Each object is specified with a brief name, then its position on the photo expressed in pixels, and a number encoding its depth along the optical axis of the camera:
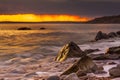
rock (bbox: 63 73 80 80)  8.54
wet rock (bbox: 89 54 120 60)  13.50
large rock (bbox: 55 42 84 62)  14.80
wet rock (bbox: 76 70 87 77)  9.55
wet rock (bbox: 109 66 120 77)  9.14
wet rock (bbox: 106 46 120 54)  14.79
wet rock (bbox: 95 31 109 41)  31.26
